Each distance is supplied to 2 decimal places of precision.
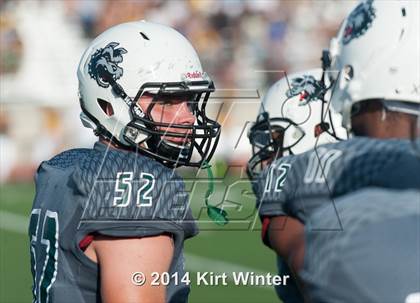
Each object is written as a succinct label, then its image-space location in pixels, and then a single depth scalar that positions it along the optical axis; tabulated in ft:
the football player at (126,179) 16.81
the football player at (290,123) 25.09
